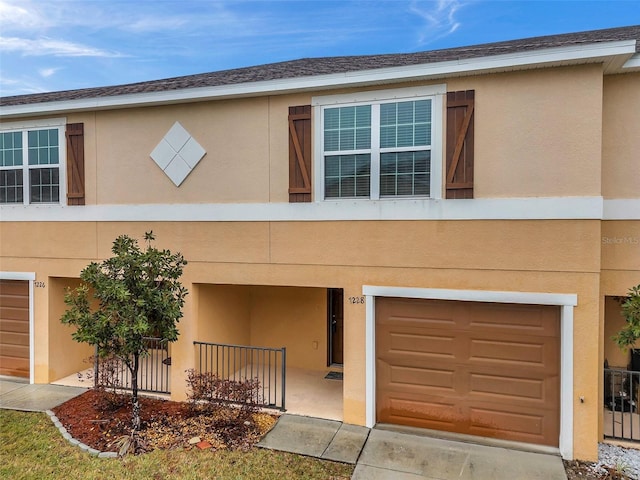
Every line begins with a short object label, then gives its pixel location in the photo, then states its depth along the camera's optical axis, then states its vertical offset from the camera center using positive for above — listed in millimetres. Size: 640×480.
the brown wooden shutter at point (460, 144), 6102 +1439
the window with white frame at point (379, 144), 6344 +1535
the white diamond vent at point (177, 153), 7480 +1578
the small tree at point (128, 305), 5957 -1127
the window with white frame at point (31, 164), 8375 +1534
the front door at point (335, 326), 9602 -2306
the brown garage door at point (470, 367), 5961 -2168
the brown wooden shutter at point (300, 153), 6852 +1443
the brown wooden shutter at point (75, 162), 8156 +1531
